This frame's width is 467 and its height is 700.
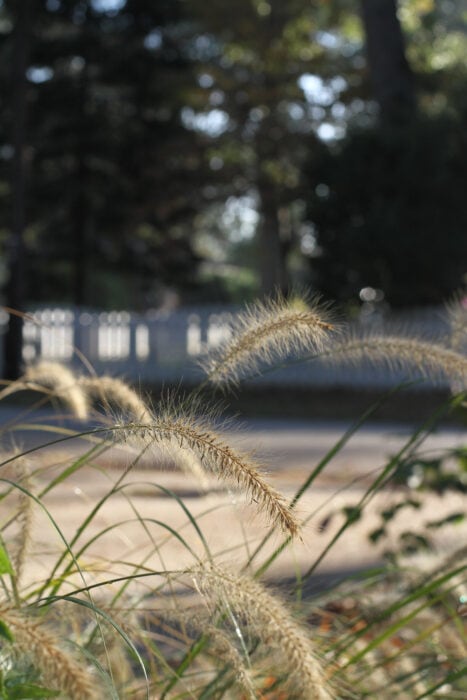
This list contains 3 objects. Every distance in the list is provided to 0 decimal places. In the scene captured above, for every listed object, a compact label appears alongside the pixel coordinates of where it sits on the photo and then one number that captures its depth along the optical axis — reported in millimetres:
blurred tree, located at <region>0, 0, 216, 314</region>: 22484
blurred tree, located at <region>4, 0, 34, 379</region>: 15461
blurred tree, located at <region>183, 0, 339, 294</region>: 22875
